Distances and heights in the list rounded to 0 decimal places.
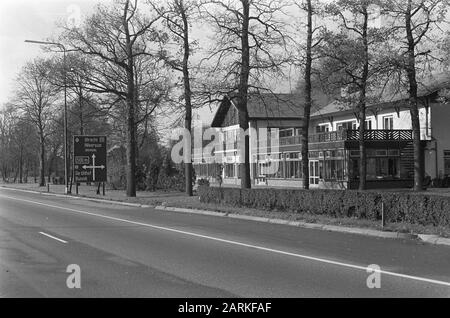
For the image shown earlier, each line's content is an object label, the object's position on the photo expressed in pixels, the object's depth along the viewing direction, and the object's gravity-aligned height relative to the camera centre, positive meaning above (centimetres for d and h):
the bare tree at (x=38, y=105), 6225 +884
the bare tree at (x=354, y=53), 2595 +619
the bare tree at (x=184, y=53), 3067 +760
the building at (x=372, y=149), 4138 +234
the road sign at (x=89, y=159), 3666 +137
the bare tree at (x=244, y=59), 2555 +584
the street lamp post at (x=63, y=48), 3300 +869
